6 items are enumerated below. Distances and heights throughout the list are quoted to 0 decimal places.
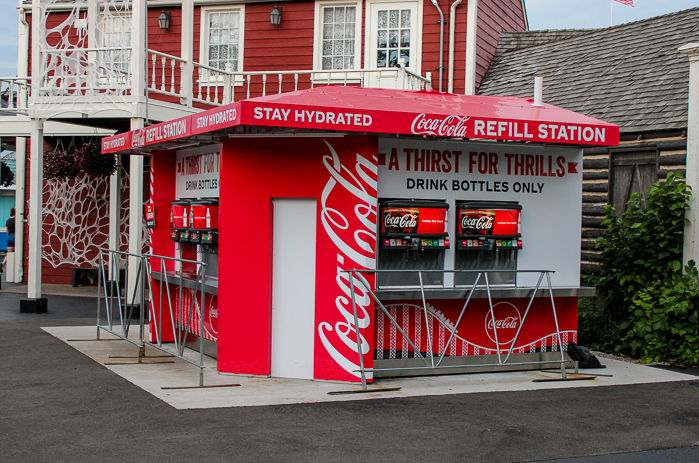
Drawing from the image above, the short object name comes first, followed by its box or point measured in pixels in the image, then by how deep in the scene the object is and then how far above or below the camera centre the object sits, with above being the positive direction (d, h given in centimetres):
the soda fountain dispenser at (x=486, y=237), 834 -17
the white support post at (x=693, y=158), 918 +84
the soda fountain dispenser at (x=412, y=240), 796 -21
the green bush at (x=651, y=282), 920 -73
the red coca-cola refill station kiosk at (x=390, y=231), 771 -13
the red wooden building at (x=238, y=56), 1337 +348
